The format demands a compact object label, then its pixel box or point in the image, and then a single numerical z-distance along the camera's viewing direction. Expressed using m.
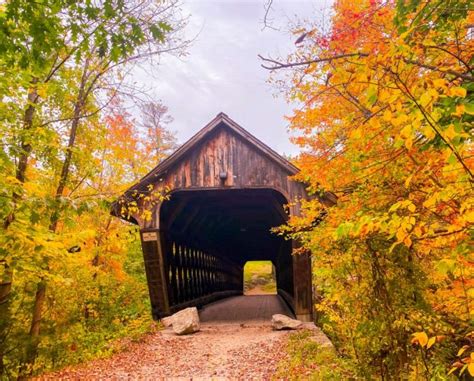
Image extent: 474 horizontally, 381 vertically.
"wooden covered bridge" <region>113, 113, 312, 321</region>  9.31
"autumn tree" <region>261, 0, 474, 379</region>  2.79
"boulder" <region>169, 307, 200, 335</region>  8.57
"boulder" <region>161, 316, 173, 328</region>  9.08
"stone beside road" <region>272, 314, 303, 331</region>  8.48
